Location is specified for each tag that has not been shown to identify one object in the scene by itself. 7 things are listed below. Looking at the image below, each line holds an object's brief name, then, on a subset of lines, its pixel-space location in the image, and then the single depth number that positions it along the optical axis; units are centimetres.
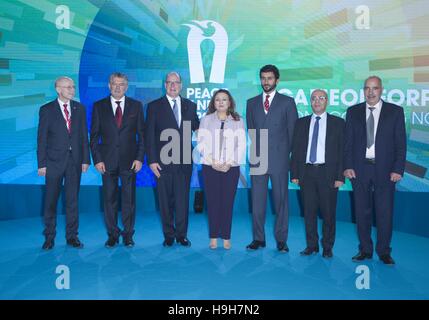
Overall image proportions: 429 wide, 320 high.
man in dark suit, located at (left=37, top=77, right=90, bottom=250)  435
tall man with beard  430
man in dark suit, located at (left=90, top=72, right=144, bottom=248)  439
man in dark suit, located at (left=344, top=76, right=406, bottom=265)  390
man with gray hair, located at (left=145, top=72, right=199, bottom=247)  441
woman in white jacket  426
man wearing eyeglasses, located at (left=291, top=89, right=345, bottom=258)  406
